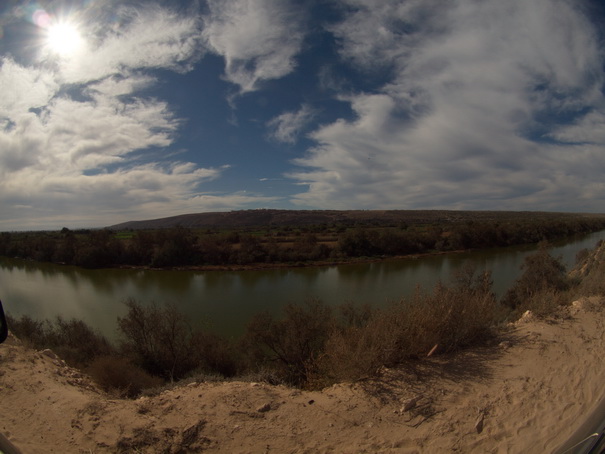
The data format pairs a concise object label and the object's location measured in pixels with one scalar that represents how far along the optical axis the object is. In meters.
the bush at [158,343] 9.62
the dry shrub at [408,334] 3.92
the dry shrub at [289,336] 9.66
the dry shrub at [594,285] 7.04
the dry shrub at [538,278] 12.37
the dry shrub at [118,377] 5.93
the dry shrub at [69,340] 9.47
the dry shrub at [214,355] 9.23
